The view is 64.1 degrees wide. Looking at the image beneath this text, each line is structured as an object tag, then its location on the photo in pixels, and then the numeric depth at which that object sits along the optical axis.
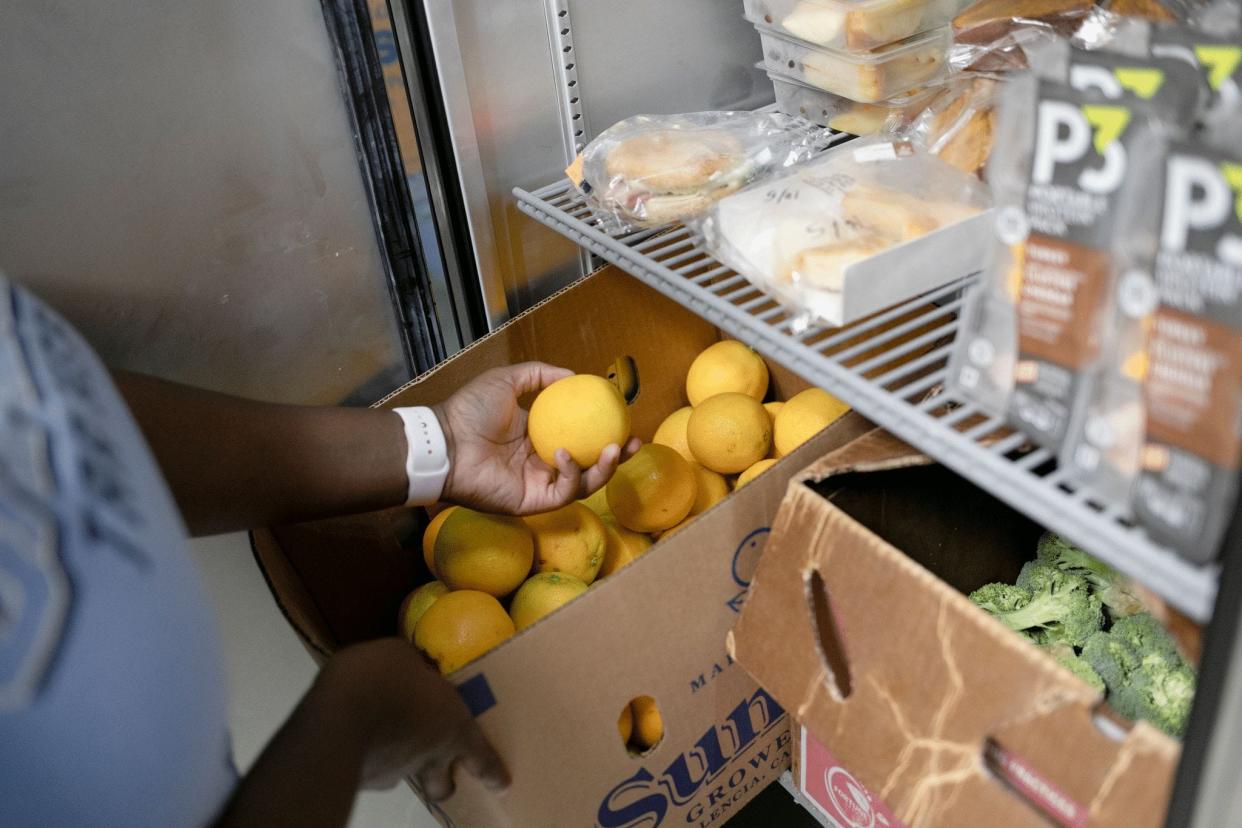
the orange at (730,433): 1.17
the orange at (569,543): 1.14
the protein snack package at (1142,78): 0.56
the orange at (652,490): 1.15
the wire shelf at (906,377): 0.58
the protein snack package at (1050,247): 0.57
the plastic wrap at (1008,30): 0.98
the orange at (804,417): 1.15
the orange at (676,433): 1.29
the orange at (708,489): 1.22
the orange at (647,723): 1.04
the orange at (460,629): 0.99
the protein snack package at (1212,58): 0.57
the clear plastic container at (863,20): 1.03
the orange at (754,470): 1.15
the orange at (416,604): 1.12
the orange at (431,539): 1.18
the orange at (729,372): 1.30
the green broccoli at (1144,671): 0.89
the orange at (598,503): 1.26
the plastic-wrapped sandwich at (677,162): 1.04
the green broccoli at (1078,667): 0.92
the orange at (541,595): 1.07
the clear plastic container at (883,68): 1.06
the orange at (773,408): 1.25
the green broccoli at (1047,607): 0.99
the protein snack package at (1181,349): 0.49
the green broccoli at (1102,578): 1.00
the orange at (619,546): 1.21
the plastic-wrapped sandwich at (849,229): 0.83
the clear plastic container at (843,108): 1.07
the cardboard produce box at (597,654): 0.87
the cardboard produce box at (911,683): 0.63
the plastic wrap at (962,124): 0.95
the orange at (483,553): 1.09
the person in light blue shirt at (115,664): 0.49
